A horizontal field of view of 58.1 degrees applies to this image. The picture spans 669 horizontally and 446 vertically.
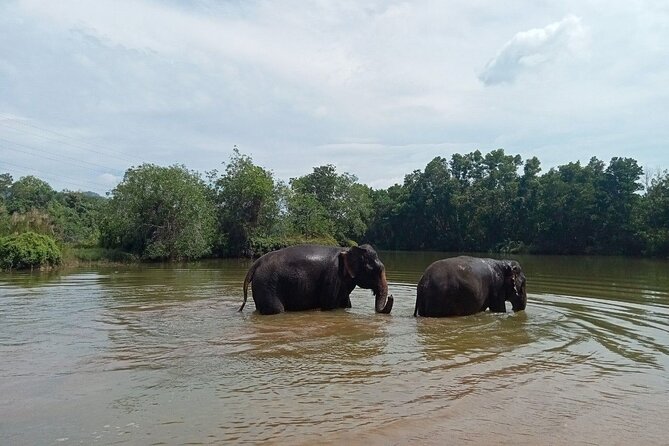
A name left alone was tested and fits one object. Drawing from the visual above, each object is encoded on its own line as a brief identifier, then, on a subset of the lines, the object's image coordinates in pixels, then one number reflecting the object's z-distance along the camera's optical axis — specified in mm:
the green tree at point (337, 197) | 77500
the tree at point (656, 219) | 57125
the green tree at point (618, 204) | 65750
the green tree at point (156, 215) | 47875
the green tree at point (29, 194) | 79625
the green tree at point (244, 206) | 55750
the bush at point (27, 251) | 30734
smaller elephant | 13164
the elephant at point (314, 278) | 13711
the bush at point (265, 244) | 55250
